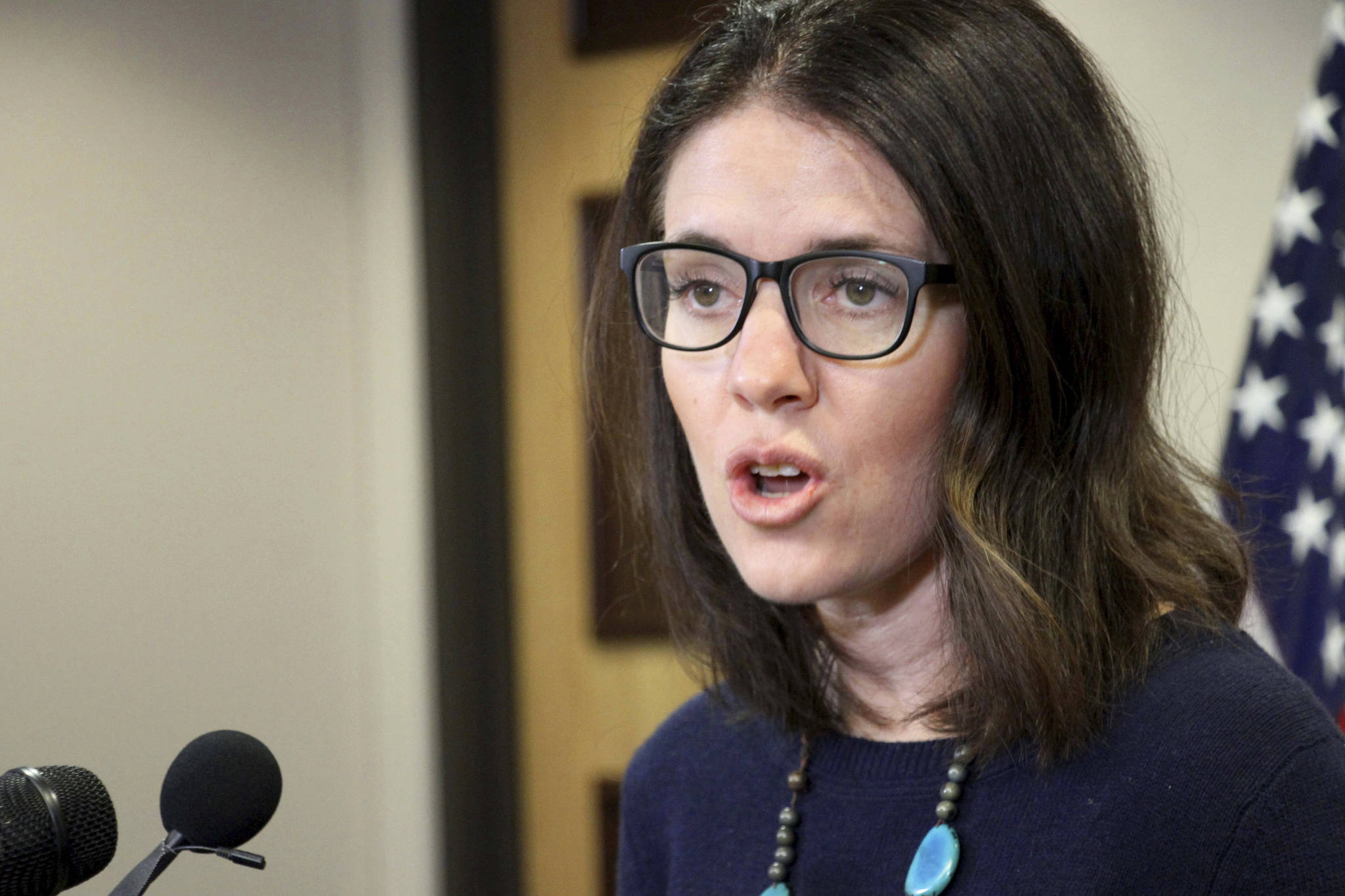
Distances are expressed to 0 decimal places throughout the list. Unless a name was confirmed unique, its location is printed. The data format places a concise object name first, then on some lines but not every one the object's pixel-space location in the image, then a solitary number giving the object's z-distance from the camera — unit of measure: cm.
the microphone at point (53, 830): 249
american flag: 320
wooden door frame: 439
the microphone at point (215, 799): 253
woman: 264
